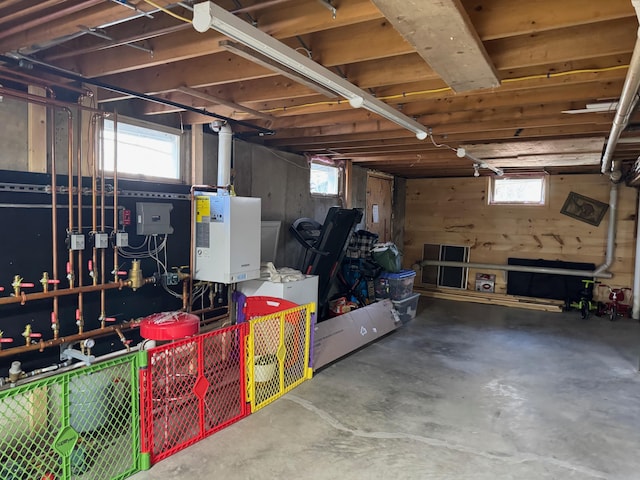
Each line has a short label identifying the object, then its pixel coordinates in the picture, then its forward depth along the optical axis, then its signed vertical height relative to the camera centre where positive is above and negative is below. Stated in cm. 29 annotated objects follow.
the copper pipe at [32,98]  250 +68
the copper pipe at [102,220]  306 -7
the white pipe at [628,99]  187 +68
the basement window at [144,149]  333 +52
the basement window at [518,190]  756 +55
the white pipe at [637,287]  642 -96
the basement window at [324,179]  600 +54
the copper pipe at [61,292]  262 -55
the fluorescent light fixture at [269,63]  212 +81
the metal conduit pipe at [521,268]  693 -83
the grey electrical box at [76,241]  287 -21
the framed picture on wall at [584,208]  707 +23
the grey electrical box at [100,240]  300 -21
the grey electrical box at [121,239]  316 -21
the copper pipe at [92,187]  300 +17
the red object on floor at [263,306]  382 -82
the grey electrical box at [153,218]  334 -5
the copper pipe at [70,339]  266 -88
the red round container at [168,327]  294 -79
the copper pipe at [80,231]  293 -14
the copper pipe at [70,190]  286 +13
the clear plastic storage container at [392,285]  597 -95
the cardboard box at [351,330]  436 -130
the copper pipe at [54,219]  281 -6
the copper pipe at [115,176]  310 +25
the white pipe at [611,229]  677 -10
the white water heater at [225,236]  362 -20
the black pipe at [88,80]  249 +84
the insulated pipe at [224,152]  388 +56
